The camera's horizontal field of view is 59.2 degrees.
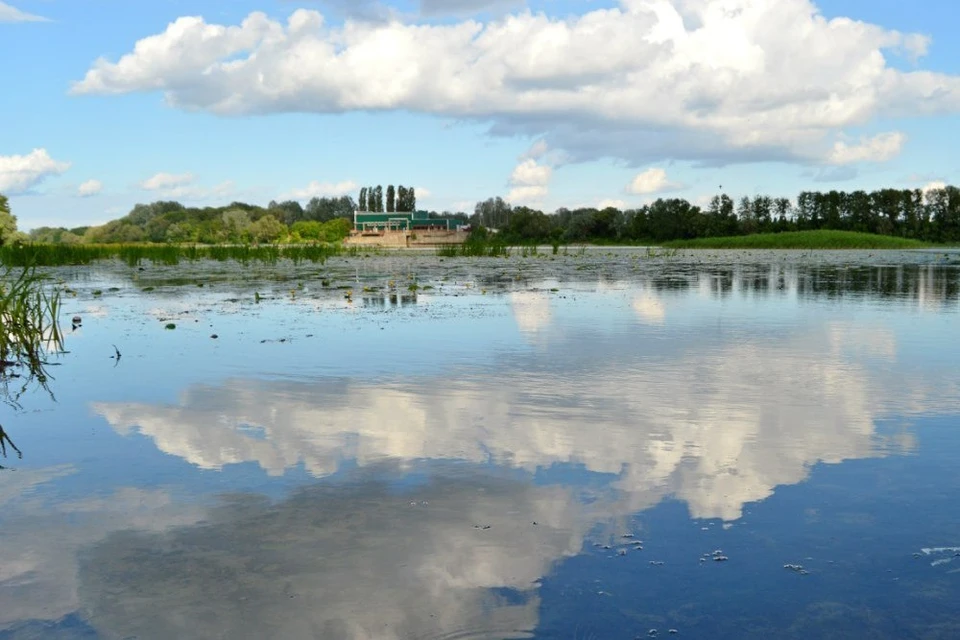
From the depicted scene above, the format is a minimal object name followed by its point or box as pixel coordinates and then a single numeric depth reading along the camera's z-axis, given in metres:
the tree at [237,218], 111.69
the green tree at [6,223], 51.00
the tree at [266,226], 97.26
